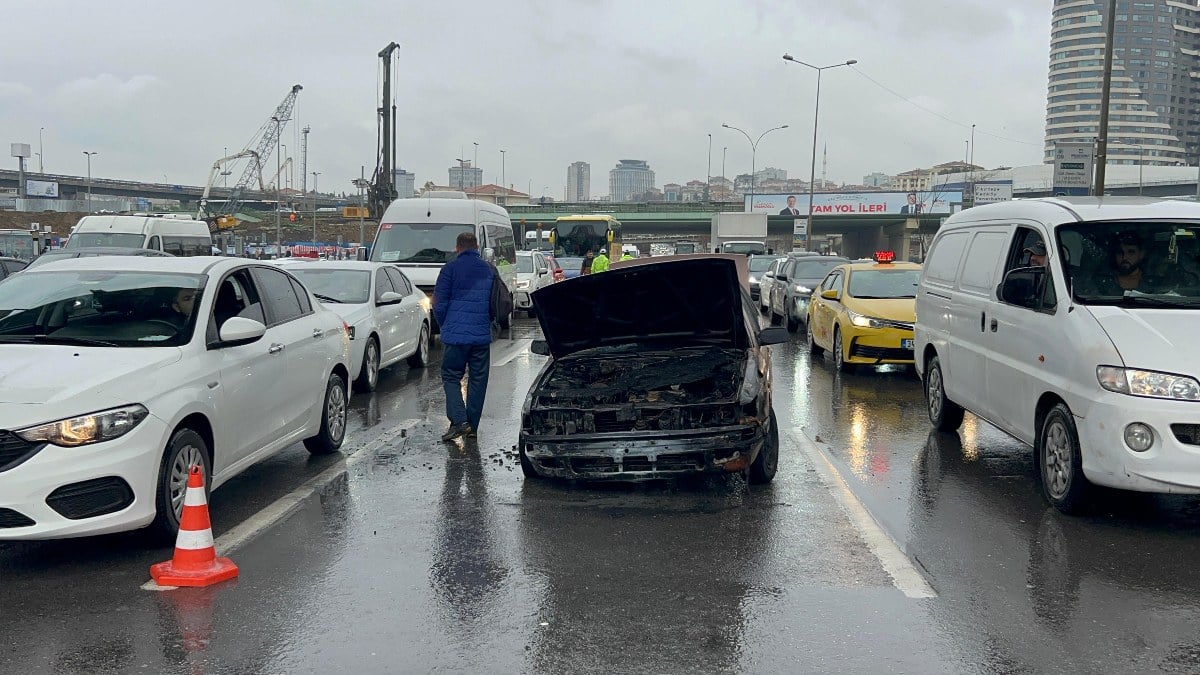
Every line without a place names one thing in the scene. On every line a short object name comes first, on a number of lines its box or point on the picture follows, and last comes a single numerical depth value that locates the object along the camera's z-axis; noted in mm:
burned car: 6520
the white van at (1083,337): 5730
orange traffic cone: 5012
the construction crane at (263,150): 97312
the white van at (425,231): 18703
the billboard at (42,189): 115438
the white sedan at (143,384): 4949
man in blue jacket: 8891
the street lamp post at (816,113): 48512
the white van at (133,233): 25859
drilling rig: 39131
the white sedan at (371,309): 11930
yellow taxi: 13203
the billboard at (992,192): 76375
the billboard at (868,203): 81500
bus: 42594
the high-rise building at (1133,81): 180125
